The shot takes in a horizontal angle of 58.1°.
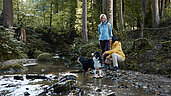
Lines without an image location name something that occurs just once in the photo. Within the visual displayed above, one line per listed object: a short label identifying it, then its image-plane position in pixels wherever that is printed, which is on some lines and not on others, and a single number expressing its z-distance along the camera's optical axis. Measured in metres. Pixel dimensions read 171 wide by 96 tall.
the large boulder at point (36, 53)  18.72
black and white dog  6.74
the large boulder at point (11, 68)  8.71
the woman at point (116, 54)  7.19
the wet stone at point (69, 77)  6.09
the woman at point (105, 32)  8.01
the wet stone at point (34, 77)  6.69
